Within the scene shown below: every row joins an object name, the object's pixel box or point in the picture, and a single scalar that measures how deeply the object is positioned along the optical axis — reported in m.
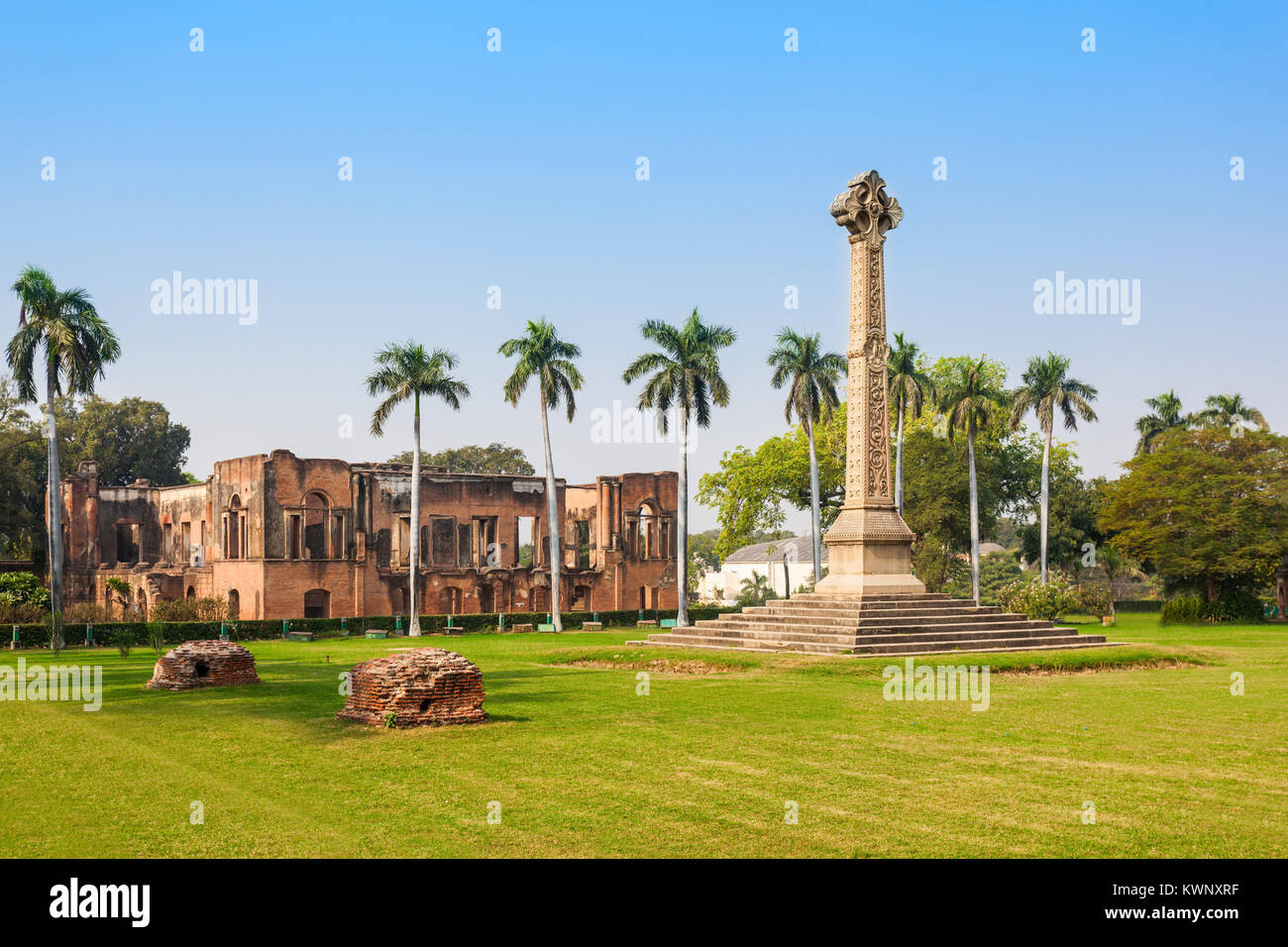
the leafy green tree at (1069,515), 56.03
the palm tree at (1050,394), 48.38
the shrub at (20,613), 35.03
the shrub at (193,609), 39.88
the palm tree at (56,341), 31.92
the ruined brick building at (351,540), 46.56
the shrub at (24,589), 38.91
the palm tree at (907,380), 45.42
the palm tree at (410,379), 41.06
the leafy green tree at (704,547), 121.93
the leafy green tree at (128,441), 67.06
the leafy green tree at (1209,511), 42.06
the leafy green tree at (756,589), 69.90
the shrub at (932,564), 50.53
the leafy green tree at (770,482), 52.84
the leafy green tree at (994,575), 62.55
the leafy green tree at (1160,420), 59.78
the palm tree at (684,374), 41.12
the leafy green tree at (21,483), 53.47
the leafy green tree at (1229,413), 56.03
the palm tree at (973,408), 45.72
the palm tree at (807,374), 44.50
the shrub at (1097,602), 42.72
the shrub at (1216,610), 42.75
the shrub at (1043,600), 37.62
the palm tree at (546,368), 42.66
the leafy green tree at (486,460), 81.19
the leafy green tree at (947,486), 50.38
